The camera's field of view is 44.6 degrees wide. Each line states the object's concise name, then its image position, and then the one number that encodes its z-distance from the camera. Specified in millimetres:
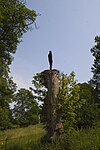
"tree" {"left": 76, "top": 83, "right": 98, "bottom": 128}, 10991
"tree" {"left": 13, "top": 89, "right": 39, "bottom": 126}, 31308
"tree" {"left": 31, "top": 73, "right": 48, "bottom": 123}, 14063
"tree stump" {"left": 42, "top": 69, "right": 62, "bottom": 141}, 5443
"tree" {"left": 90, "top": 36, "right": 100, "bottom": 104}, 17905
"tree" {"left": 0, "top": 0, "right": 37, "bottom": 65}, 8455
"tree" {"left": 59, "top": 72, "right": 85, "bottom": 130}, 10210
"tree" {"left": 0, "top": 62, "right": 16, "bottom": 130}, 9553
